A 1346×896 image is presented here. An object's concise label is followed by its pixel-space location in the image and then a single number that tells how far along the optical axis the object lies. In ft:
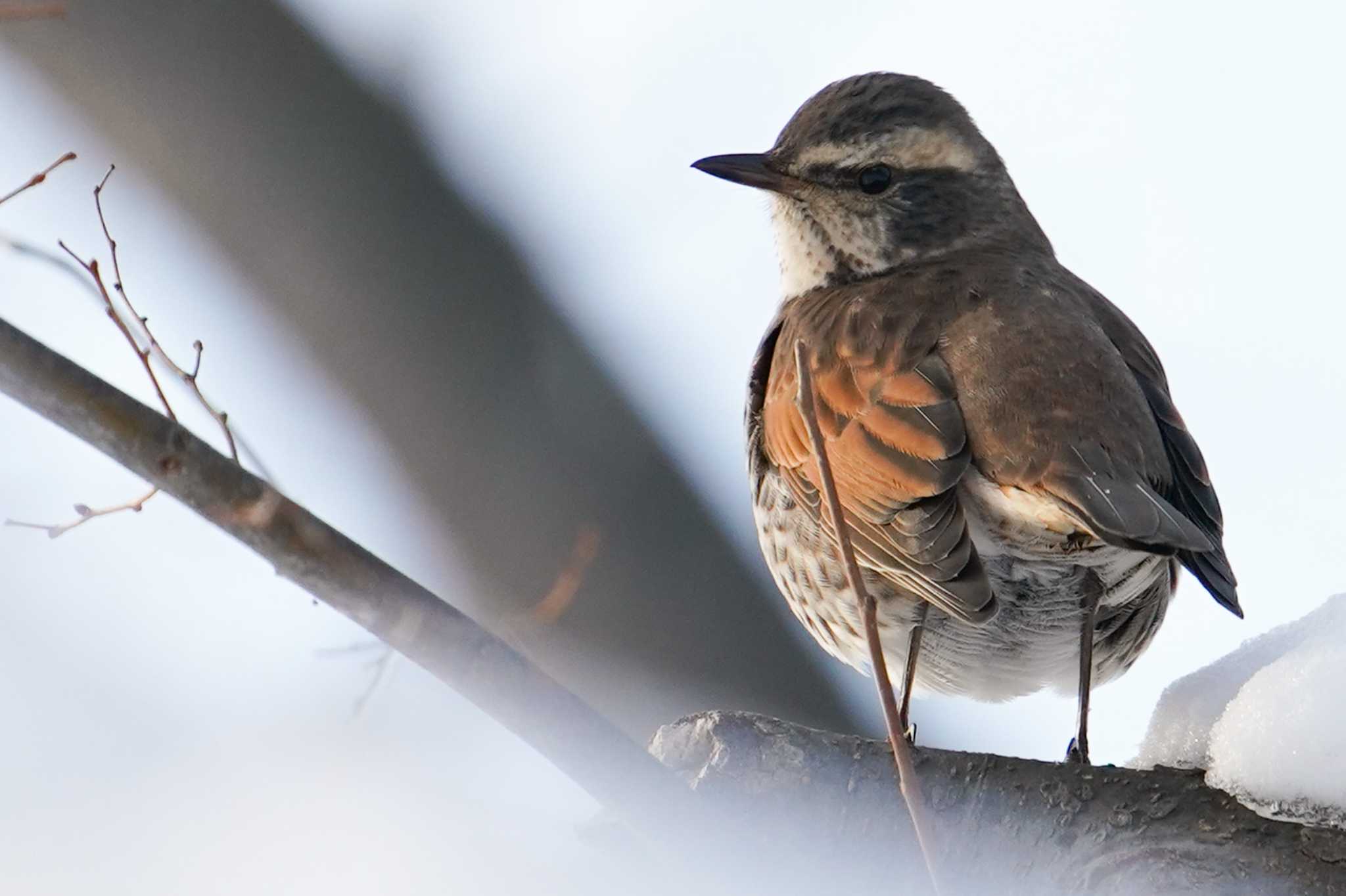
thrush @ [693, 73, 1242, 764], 23.06
